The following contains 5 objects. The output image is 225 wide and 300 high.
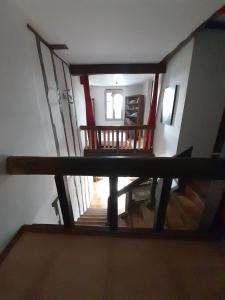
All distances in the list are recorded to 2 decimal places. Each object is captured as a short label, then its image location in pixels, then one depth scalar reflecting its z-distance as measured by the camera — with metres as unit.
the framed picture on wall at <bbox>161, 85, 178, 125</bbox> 2.56
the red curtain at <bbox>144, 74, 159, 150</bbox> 3.63
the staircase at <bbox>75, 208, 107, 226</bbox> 2.83
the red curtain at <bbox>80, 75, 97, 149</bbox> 4.00
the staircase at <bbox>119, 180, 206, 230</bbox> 1.74
